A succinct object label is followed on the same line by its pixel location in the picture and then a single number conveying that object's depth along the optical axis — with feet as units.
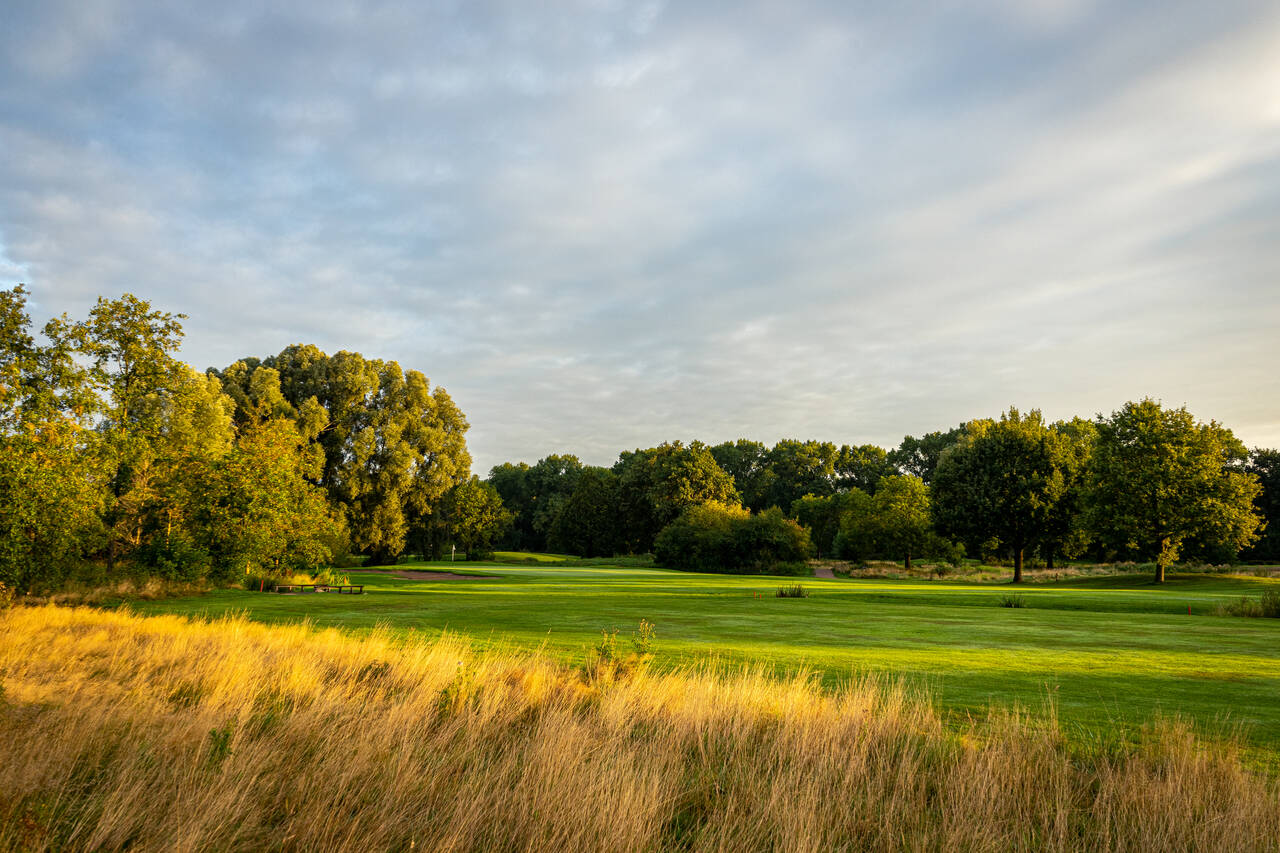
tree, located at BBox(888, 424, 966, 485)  441.68
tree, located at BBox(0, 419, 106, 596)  60.64
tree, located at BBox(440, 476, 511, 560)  229.66
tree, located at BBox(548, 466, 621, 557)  317.22
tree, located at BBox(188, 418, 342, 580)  93.86
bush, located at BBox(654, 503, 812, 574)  191.31
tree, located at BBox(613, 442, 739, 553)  277.85
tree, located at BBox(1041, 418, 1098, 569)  166.71
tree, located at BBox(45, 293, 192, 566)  89.61
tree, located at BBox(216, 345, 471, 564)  179.93
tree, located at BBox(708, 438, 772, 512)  440.45
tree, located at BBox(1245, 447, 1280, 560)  251.39
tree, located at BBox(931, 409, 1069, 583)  168.04
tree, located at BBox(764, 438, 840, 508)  414.62
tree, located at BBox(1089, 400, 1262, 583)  143.43
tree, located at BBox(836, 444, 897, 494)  427.33
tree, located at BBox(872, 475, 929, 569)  212.43
